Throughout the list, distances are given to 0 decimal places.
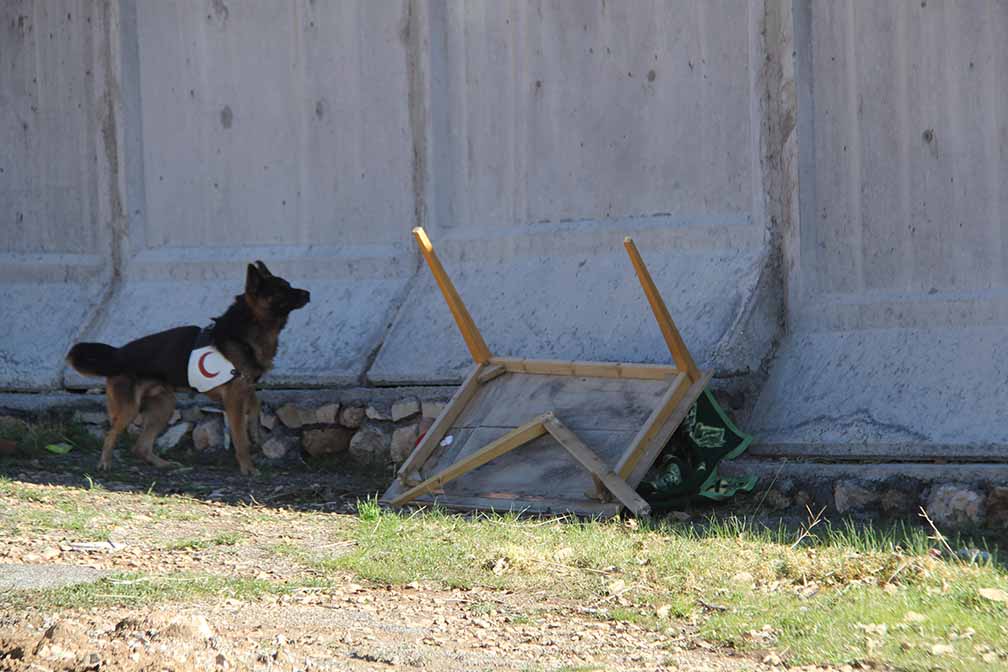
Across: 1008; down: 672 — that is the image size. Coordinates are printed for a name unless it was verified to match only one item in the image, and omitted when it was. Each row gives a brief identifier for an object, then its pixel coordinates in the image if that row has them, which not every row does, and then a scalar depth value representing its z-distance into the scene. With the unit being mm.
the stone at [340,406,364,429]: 18000
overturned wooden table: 14266
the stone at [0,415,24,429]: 19784
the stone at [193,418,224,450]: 19000
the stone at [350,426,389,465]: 17641
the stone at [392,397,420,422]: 17500
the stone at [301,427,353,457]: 18125
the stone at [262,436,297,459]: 18437
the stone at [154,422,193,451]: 19187
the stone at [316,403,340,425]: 18141
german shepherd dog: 17641
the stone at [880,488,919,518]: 14008
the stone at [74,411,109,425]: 20016
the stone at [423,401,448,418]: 17234
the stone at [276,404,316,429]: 18344
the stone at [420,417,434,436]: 17091
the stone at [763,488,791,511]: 14617
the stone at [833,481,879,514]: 14242
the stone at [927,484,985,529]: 13461
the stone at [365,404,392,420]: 17734
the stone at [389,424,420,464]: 17297
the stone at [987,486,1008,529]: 13422
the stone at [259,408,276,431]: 18578
